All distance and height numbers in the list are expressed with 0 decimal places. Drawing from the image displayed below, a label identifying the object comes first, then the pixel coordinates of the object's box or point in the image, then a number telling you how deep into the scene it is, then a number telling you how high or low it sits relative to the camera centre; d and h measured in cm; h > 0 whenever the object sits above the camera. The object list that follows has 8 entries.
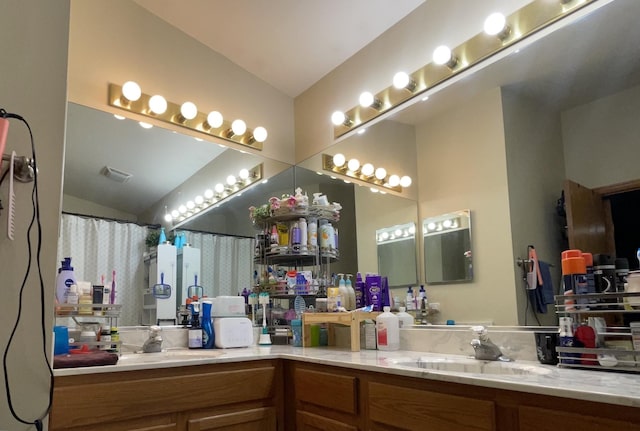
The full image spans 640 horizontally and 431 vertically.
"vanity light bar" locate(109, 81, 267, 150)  253 +95
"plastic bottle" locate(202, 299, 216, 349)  246 -19
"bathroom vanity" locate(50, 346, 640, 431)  116 -32
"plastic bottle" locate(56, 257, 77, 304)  202 +6
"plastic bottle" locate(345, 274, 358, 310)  251 -5
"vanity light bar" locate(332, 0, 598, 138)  188 +98
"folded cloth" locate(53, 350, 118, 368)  163 -22
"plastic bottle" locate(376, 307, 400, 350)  218 -20
